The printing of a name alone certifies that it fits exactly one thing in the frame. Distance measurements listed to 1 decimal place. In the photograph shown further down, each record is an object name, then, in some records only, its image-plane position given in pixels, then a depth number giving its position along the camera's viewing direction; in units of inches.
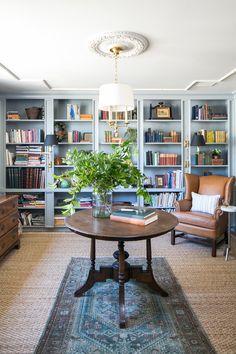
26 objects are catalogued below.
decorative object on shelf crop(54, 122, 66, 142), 180.9
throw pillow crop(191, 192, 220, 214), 148.9
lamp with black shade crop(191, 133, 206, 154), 169.8
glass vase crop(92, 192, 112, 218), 92.6
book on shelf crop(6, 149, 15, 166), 177.2
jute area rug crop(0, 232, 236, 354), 77.4
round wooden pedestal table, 74.9
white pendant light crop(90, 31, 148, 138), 94.7
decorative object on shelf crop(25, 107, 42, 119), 178.2
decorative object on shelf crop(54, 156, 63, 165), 182.9
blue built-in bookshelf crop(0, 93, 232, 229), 178.4
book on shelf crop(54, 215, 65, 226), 180.5
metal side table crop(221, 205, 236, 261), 129.2
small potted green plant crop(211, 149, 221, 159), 183.0
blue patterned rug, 70.7
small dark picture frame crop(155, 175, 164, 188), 185.0
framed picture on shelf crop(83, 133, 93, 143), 184.1
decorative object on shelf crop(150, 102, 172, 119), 180.9
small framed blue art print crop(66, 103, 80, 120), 179.6
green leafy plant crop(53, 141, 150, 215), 87.3
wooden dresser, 124.8
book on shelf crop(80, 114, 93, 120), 180.4
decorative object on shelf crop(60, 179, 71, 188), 179.2
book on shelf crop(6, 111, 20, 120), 177.3
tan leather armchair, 138.7
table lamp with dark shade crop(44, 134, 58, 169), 165.9
